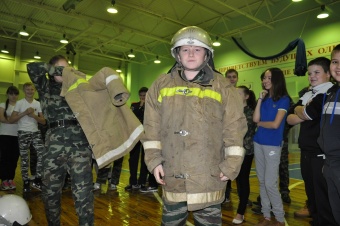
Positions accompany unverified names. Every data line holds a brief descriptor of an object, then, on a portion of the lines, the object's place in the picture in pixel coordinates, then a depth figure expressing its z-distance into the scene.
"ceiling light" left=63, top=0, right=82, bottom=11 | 11.33
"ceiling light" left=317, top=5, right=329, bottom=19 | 10.14
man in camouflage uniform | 2.66
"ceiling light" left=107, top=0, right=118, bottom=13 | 10.84
